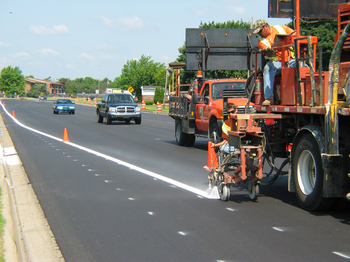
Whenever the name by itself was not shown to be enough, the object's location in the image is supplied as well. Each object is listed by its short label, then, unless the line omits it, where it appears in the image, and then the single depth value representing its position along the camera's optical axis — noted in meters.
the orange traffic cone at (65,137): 17.69
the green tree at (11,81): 181.12
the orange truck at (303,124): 6.11
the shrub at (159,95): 74.81
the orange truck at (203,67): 14.90
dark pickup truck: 28.45
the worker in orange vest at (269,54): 7.89
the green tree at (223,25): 64.75
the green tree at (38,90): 175.62
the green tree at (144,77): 112.56
